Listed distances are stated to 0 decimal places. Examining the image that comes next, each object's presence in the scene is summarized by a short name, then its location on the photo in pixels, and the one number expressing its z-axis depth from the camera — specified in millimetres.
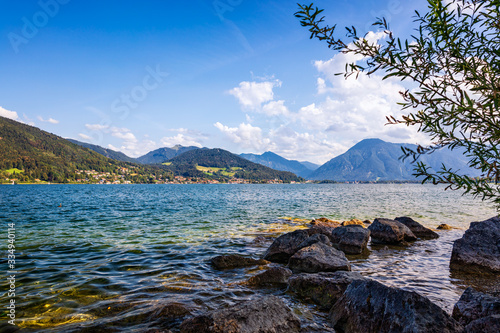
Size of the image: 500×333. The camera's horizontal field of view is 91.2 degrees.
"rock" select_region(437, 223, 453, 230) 23277
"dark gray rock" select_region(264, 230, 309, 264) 13680
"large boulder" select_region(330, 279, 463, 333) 5059
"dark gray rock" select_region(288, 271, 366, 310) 8211
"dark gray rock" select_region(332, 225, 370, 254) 15423
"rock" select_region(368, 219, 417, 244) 17600
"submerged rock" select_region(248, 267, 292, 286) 10055
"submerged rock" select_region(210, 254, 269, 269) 12148
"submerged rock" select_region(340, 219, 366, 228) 24156
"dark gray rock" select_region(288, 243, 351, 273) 10568
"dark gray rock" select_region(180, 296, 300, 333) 5824
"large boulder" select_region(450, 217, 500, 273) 11641
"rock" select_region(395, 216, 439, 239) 19625
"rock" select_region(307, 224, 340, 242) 18891
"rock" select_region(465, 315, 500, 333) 4883
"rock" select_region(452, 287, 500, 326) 5719
